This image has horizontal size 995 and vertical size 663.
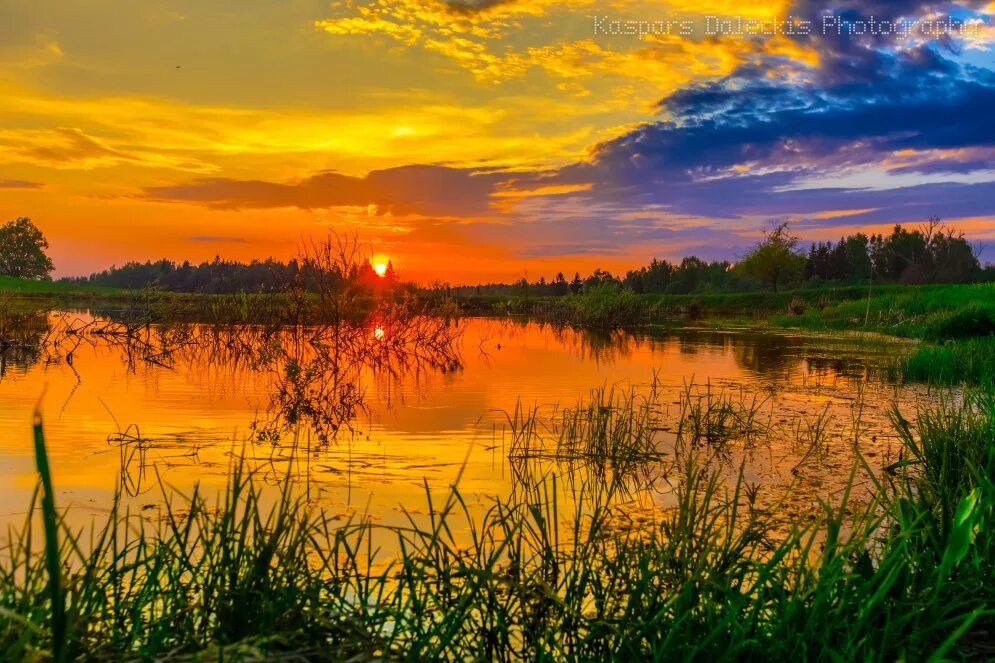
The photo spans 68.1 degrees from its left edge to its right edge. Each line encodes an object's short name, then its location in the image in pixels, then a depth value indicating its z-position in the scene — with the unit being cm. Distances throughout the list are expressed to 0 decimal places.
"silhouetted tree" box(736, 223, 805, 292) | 7875
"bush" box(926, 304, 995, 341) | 2148
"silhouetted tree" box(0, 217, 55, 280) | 11769
